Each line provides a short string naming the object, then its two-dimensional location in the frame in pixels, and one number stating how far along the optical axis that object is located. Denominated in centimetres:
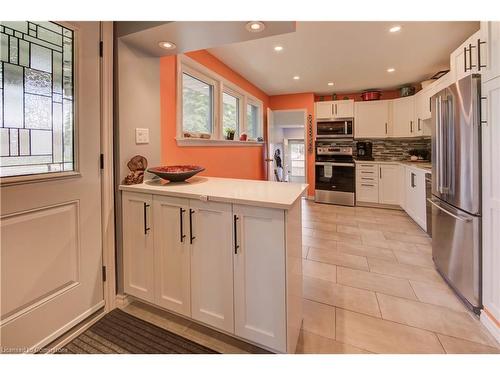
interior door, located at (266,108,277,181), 506
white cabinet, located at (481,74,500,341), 146
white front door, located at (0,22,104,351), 119
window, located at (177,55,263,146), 256
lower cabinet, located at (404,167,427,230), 338
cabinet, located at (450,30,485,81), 163
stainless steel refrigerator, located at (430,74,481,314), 163
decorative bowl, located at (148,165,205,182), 175
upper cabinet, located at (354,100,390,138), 490
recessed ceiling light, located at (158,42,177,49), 175
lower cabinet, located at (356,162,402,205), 457
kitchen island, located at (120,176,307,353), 121
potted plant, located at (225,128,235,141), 352
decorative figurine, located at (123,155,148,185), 174
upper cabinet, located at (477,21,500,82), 144
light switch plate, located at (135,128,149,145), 185
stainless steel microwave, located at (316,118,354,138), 517
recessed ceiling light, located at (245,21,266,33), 142
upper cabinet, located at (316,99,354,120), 517
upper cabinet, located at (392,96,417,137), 451
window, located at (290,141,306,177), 809
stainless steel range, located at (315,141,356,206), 497
